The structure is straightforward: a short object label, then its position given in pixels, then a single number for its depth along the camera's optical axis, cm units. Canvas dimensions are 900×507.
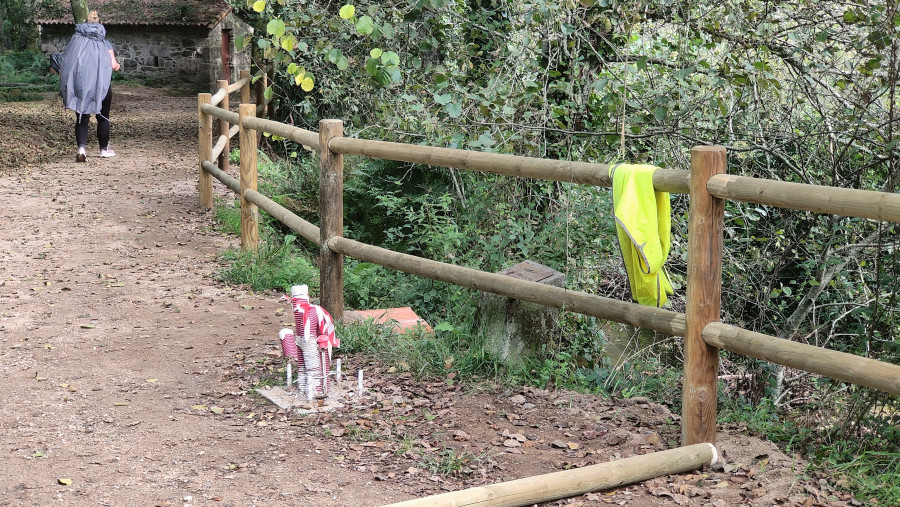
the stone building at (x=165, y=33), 2609
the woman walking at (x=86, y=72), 1138
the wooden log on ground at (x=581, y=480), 312
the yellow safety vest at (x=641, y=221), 370
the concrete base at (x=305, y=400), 444
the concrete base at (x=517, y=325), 489
